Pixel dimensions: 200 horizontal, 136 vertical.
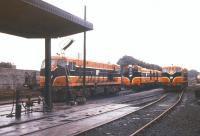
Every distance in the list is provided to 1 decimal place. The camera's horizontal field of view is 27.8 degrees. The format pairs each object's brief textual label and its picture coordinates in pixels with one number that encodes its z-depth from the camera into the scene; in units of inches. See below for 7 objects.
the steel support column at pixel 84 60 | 1166.3
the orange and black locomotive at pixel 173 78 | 1803.6
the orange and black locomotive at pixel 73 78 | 1134.8
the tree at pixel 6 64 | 2101.1
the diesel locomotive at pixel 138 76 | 1908.2
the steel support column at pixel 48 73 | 868.0
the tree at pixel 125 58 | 4296.3
